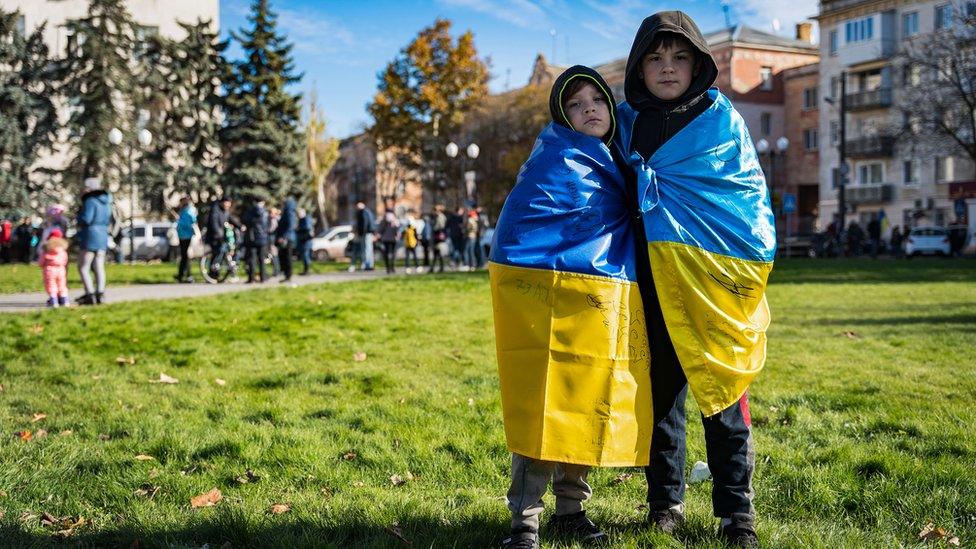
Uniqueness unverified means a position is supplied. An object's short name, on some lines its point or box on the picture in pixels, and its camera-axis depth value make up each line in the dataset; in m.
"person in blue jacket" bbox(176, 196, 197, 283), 19.75
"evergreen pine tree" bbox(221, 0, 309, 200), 45.09
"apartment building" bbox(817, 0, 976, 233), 50.28
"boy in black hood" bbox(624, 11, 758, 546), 3.45
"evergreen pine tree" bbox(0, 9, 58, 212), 41.09
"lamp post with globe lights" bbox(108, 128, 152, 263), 30.82
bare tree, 38.44
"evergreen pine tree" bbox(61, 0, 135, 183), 42.41
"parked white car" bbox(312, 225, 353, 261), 41.44
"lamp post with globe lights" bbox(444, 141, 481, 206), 33.88
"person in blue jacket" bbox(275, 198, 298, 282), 20.66
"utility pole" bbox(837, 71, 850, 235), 41.31
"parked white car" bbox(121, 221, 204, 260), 39.69
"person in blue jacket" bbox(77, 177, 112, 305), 13.74
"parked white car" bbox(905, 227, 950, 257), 38.48
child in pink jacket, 13.44
